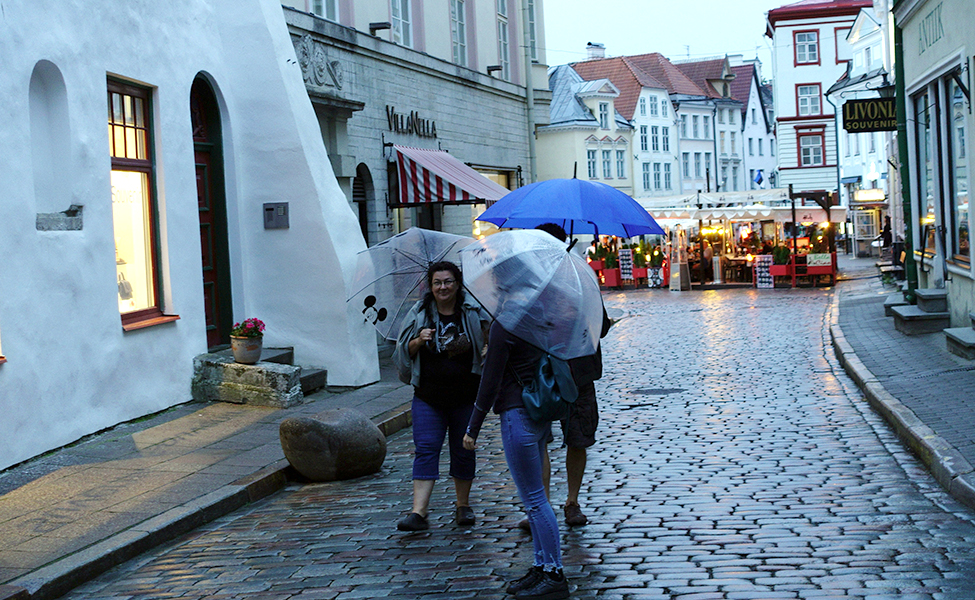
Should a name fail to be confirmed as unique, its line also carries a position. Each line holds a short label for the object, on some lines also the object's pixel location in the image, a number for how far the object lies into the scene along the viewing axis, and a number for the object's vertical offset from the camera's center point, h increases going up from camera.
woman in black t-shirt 6.65 -0.72
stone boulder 8.20 -1.40
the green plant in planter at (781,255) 29.78 -0.47
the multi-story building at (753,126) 75.50 +8.12
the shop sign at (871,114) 18.03 +2.01
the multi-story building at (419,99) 16.34 +2.87
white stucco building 8.93 +0.62
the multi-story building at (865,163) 43.56 +3.32
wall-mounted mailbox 12.84 +0.61
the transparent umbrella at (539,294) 5.21 -0.21
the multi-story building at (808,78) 55.22 +8.22
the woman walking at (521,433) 5.23 -0.89
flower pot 11.39 -0.86
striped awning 18.27 +1.22
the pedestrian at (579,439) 6.50 -1.15
